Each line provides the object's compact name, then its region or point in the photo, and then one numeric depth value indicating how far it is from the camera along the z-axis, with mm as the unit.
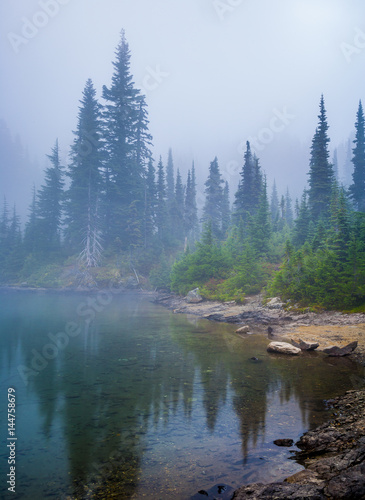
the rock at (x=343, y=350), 13547
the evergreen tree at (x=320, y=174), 36906
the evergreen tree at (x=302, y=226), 33781
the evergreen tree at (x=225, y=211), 66688
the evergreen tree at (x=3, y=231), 62700
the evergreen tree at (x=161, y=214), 63219
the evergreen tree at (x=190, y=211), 72188
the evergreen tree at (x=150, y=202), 58616
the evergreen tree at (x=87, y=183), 51344
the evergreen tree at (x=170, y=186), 74438
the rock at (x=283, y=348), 14223
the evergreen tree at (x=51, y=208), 58794
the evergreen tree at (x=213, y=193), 64875
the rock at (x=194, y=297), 32281
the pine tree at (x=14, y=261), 56719
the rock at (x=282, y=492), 4305
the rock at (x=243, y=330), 19375
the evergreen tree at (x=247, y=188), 49656
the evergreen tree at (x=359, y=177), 41656
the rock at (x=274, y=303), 23514
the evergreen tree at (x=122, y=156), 55062
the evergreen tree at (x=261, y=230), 34312
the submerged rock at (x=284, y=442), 6867
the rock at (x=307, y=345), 14531
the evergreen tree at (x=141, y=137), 59875
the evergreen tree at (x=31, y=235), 57816
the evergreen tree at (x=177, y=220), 70900
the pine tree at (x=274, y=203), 86425
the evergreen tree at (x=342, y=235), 20391
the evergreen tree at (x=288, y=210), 78500
